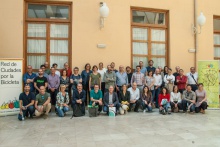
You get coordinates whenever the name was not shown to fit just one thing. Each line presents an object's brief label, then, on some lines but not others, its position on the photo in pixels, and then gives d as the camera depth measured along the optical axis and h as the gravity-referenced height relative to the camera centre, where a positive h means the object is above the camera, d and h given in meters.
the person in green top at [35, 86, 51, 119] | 6.94 -0.97
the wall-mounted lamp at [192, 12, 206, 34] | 9.46 +2.05
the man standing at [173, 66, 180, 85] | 8.73 -0.10
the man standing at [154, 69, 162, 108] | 8.49 -0.43
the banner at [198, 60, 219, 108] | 8.62 -0.32
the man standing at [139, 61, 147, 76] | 8.77 +0.09
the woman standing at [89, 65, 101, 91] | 7.80 -0.26
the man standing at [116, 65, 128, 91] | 8.22 -0.28
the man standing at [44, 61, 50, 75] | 8.02 +0.08
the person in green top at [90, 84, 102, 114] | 7.42 -0.85
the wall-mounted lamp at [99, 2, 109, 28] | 8.28 +2.15
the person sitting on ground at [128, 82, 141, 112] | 7.98 -0.90
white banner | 7.33 -0.49
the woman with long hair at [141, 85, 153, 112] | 8.00 -1.01
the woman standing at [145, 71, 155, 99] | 8.41 -0.39
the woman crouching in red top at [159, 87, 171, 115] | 7.73 -1.06
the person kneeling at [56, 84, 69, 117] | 7.15 -1.00
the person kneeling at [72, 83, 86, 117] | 7.20 -0.97
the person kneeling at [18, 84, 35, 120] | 6.83 -0.93
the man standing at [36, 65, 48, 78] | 7.69 -0.06
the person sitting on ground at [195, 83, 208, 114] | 7.86 -1.02
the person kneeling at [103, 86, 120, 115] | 7.44 -0.94
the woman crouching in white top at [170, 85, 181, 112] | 7.94 -1.00
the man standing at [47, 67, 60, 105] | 7.62 -0.46
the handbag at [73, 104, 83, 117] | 7.17 -1.26
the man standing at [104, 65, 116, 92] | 7.92 -0.23
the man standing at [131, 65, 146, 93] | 8.31 -0.28
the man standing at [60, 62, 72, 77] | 8.07 +0.01
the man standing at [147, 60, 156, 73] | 8.87 +0.13
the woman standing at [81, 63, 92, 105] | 8.01 -0.20
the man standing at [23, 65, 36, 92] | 7.51 -0.23
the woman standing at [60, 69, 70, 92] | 7.73 -0.33
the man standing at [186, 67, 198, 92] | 8.72 -0.29
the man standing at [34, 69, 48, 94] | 7.41 -0.35
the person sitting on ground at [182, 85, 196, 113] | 7.88 -1.02
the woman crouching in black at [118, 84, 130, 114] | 7.73 -0.91
